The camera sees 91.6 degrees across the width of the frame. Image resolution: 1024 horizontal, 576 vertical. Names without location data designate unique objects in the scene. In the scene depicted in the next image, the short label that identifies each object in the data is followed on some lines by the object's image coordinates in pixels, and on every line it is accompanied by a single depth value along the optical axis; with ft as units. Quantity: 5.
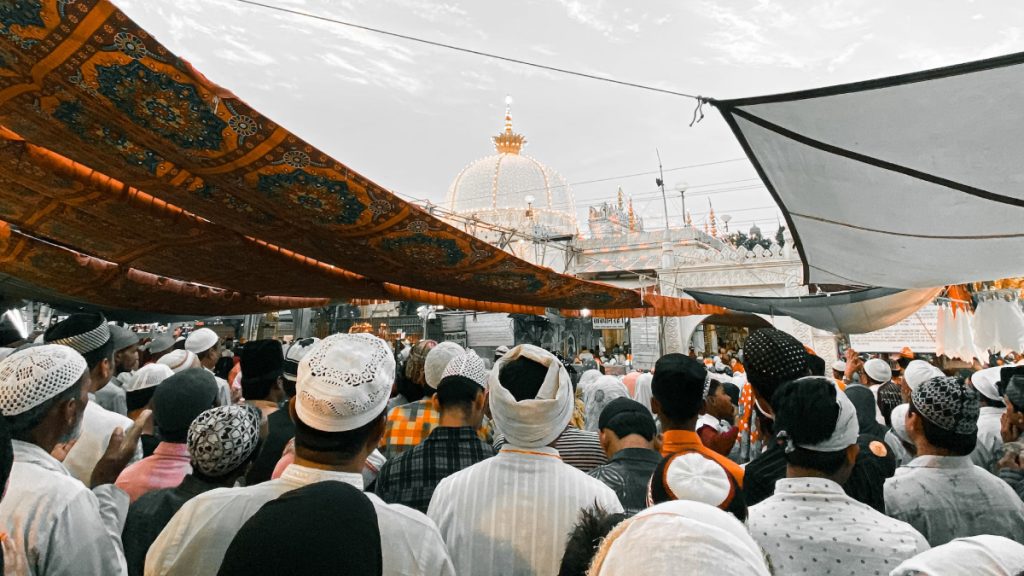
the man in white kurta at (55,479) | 4.27
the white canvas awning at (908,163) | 6.27
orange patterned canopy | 6.23
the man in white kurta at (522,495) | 4.73
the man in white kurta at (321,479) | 3.84
